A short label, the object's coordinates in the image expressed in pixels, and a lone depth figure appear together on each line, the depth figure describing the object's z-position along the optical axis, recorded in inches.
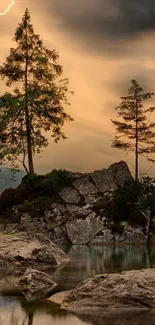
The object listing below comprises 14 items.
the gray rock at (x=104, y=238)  1765.5
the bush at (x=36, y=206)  1941.4
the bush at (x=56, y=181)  2037.4
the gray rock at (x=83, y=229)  1779.0
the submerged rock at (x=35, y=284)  571.8
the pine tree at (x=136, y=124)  2596.0
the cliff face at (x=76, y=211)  1786.4
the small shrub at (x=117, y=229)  1775.3
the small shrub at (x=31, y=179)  2108.8
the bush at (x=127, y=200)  1857.8
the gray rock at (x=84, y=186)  1998.0
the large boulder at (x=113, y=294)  487.2
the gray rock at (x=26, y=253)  903.7
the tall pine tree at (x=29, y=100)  2223.2
